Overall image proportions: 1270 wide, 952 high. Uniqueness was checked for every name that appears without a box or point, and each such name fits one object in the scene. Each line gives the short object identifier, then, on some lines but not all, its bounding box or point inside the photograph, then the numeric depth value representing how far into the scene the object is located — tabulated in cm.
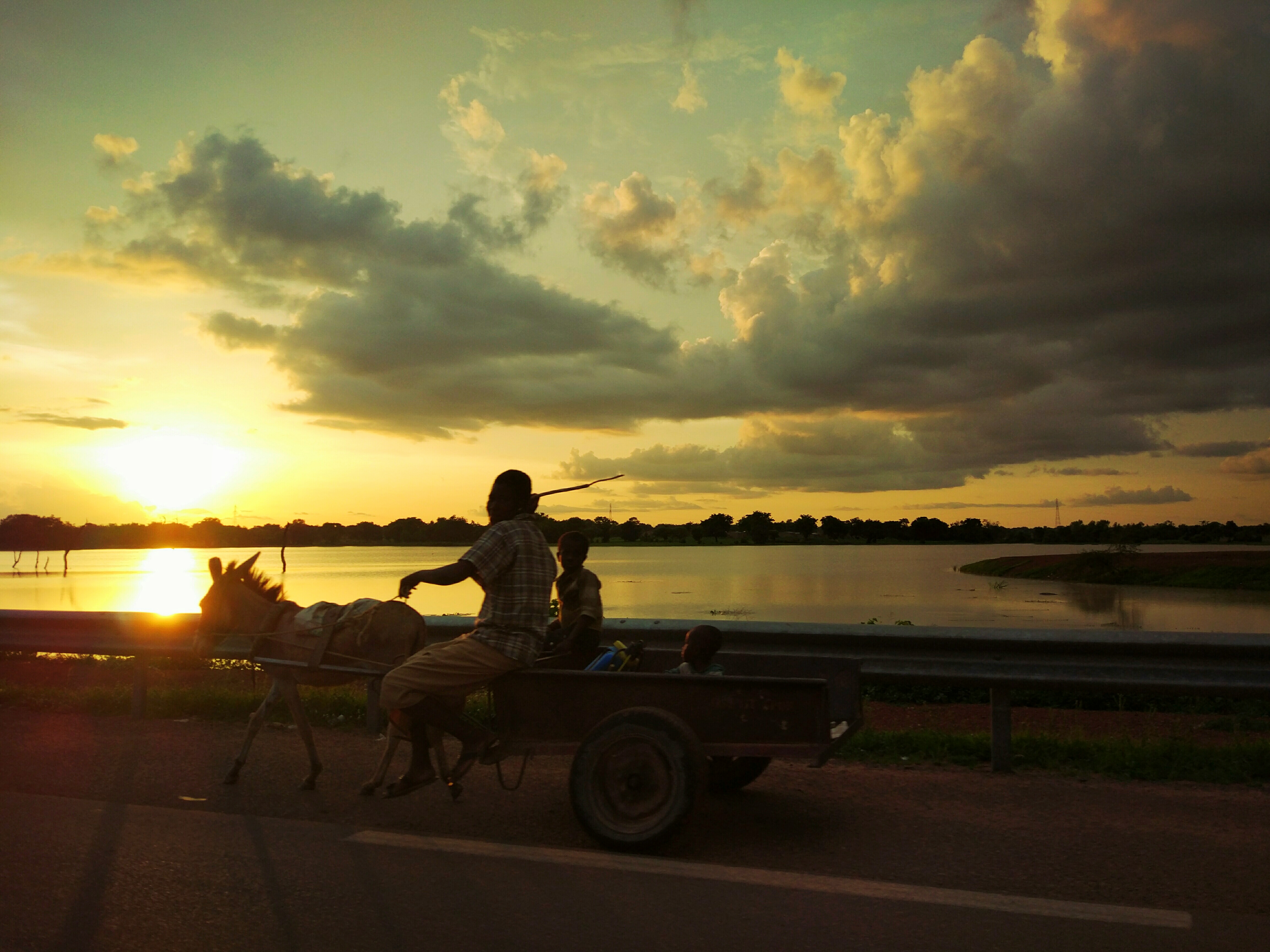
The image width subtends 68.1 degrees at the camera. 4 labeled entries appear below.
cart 493
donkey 659
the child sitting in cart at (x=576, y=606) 595
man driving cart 537
